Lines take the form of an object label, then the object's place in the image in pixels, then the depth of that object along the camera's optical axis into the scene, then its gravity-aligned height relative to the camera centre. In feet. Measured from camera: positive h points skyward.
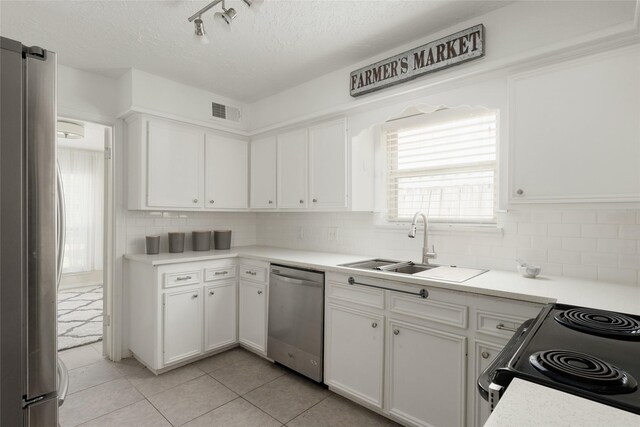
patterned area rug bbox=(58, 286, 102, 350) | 11.93 -4.65
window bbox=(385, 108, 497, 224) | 8.25 +1.20
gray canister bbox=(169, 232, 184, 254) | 10.93 -1.10
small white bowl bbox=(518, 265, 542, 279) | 6.72 -1.23
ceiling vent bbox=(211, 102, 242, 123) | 11.98 +3.60
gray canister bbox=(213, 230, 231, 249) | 11.93 -1.08
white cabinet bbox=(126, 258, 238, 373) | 9.26 -3.02
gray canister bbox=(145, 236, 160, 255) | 10.43 -1.11
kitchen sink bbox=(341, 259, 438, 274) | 8.26 -1.45
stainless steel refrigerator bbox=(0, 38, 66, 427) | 3.17 -0.29
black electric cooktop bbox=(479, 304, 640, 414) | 2.50 -1.36
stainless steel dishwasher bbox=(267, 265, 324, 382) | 8.47 -2.98
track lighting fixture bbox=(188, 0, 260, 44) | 6.48 +3.84
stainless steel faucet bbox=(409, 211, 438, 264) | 8.27 -0.72
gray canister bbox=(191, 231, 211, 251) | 11.43 -1.07
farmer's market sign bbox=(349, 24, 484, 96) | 7.28 +3.61
